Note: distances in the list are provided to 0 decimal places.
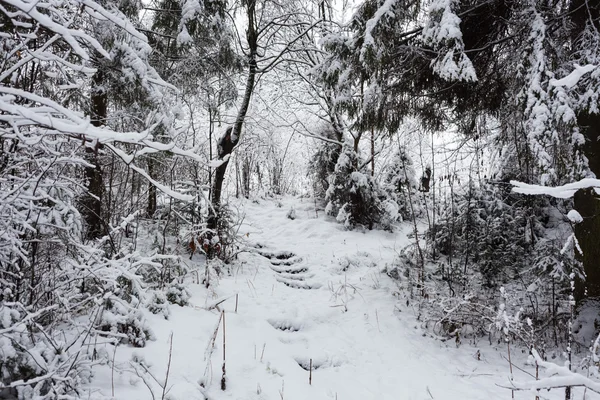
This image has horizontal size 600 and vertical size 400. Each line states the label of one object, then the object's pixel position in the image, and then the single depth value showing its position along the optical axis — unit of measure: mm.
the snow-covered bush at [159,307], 3941
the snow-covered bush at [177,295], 4637
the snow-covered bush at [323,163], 10883
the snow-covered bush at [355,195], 9562
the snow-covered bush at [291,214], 10609
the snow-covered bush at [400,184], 10359
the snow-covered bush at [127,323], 2744
